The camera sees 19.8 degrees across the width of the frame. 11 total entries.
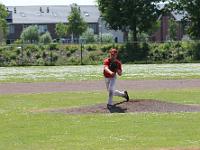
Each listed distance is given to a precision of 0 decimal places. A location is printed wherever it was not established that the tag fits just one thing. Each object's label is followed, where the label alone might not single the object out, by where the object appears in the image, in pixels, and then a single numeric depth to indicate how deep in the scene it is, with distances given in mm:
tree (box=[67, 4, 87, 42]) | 113375
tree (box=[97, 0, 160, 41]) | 64938
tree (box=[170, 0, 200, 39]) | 65562
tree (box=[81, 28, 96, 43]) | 110188
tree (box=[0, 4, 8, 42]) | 109406
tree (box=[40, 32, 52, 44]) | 112431
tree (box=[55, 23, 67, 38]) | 121750
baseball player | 17606
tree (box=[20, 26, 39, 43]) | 119062
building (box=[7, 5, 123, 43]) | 139625
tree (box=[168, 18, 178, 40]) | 112906
